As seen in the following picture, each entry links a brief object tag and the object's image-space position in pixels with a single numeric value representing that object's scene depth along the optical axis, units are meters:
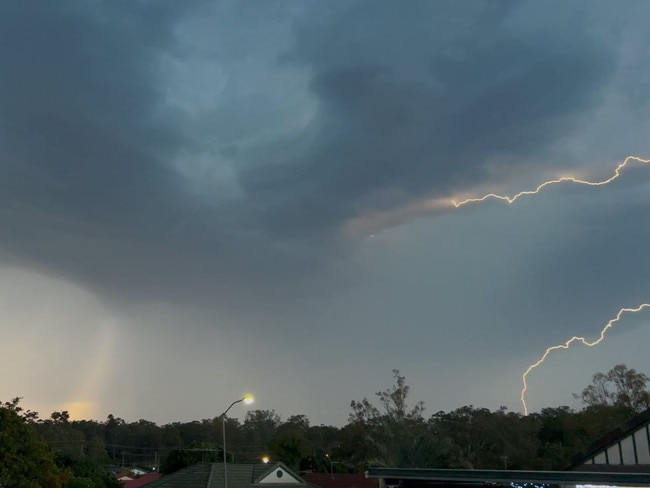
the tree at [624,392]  75.31
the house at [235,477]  55.03
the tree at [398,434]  64.62
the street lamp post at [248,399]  35.91
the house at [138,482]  86.38
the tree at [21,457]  43.78
